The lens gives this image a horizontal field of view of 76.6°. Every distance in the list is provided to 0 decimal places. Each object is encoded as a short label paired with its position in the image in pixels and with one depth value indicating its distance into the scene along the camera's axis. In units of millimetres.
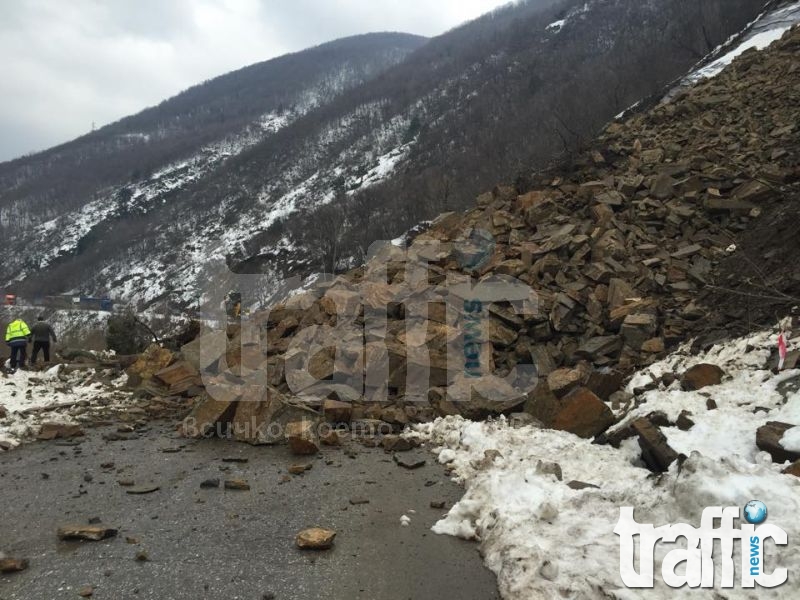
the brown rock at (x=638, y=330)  7660
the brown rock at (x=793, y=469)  3540
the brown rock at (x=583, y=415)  5730
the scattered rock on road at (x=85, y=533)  4109
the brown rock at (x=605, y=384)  6586
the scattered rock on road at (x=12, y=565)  3633
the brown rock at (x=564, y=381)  6488
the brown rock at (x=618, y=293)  8547
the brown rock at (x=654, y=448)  4395
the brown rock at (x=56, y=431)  7086
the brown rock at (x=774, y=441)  3861
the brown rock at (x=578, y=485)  4301
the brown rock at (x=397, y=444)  6516
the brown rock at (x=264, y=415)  6965
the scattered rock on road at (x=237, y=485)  5285
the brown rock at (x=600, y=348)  7809
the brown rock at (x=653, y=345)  7320
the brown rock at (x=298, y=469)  5797
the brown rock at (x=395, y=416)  7375
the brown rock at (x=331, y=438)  6750
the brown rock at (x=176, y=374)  9273
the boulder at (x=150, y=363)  9582
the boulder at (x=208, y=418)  7262
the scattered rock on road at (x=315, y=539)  4012
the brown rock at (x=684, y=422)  4805
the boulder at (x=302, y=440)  6430
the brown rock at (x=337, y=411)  7496
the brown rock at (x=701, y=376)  5607
